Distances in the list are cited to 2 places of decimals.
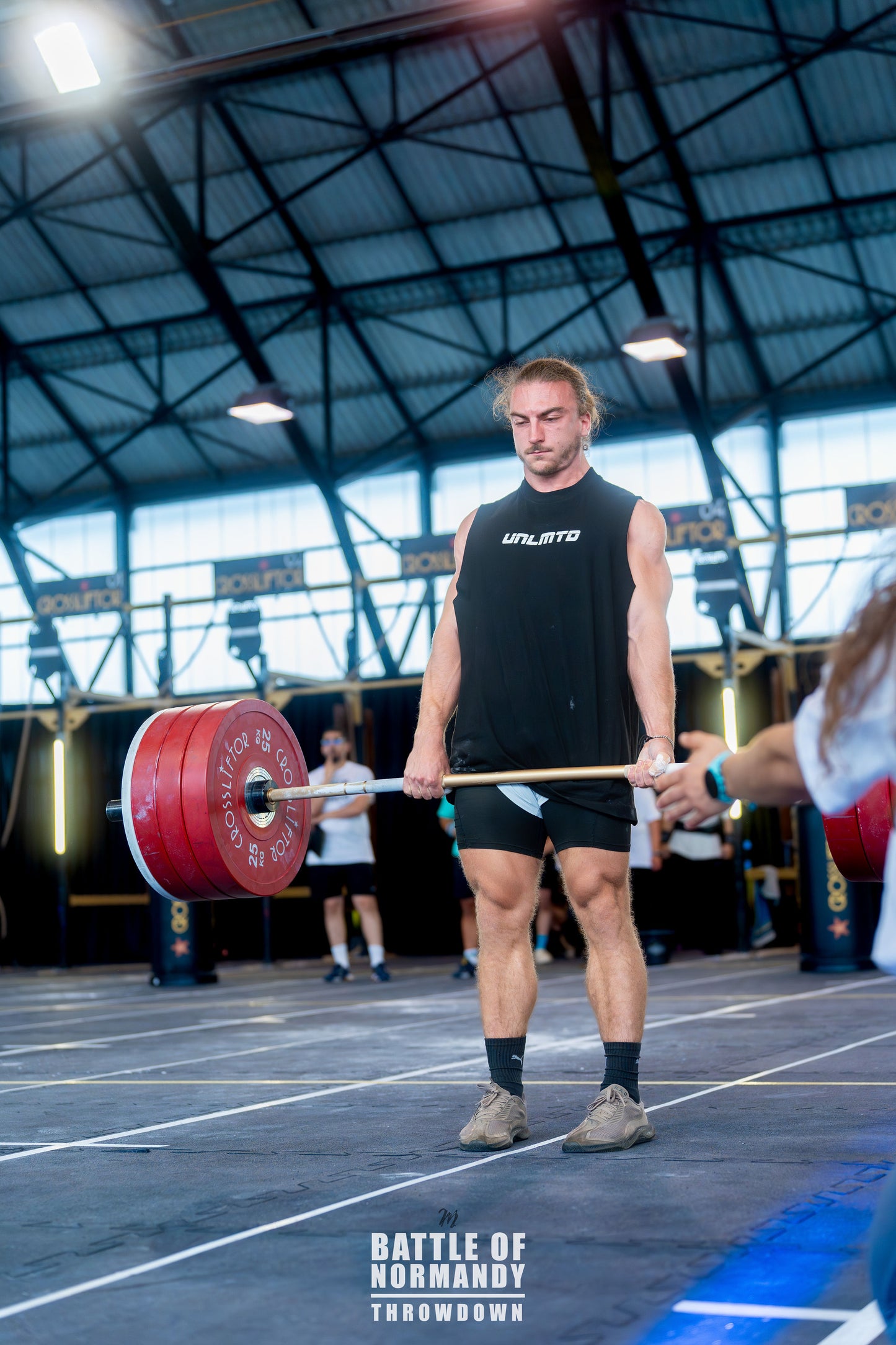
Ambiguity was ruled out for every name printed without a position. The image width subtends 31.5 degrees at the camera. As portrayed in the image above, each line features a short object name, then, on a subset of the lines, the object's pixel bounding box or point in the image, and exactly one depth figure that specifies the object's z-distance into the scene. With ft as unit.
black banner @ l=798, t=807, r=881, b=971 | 27.09
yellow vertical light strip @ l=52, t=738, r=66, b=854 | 37.04
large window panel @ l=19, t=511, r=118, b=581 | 57.31
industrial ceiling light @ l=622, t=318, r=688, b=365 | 36.47
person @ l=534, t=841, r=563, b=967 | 34.47
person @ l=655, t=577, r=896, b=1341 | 5.08
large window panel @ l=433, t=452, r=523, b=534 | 51.67
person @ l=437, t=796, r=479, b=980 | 29.09
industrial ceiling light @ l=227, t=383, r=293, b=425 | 39.86
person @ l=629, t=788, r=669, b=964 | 29.66
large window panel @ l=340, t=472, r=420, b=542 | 52.49
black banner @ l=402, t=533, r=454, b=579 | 37.63
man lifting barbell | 9.92
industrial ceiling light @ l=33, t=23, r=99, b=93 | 36.40
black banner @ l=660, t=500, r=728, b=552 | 33.09
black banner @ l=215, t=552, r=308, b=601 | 36.58
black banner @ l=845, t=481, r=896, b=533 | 32.37
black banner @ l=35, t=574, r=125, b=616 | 37.88
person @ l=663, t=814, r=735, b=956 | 39.27
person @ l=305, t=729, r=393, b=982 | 29.96
